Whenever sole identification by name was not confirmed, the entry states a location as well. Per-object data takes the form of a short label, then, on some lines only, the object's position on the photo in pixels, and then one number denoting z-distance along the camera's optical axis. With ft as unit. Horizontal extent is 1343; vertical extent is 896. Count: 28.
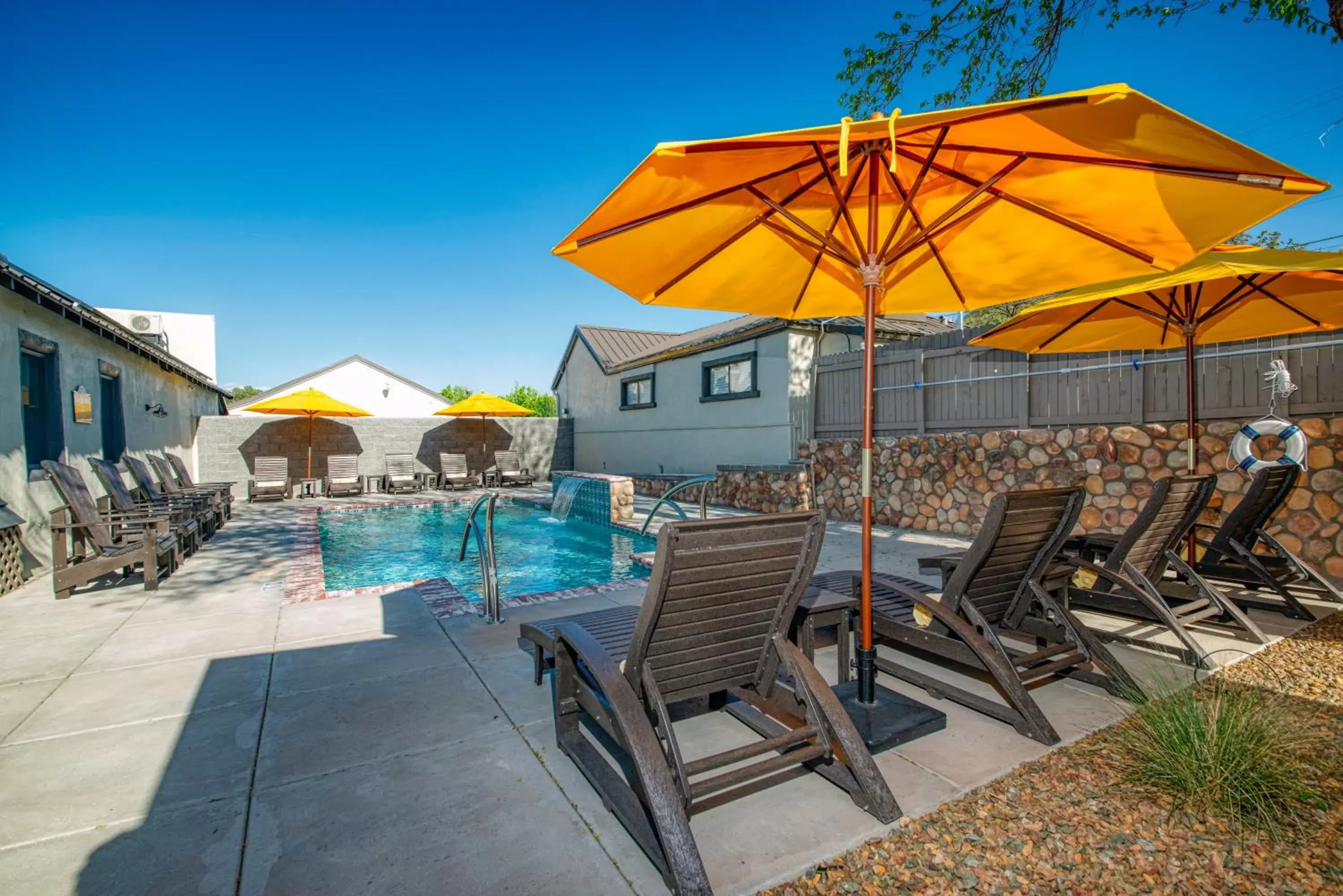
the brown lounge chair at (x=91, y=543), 18.49
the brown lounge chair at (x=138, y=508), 23.45
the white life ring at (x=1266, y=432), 18.03
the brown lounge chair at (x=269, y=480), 48.52
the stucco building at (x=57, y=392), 20.75
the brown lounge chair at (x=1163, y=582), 12.21
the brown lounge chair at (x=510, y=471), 60.33
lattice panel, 18.83
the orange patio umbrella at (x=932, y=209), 7.50
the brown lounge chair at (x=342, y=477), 52.26
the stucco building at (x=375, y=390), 119.24
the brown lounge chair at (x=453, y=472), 57.88
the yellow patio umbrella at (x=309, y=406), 48.01
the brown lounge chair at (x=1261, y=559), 15.28
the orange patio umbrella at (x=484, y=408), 55.42
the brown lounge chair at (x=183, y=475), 37.81
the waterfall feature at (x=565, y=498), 41.01
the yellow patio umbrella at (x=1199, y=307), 13.07
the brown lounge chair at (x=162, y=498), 28.43
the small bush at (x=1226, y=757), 7.21
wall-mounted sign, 26.48
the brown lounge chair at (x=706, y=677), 6.78
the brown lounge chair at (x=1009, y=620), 9.50
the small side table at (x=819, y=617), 9.59
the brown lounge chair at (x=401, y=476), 54.75
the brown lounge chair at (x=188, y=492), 31.30
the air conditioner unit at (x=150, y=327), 65.62
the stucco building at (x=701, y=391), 37.60
